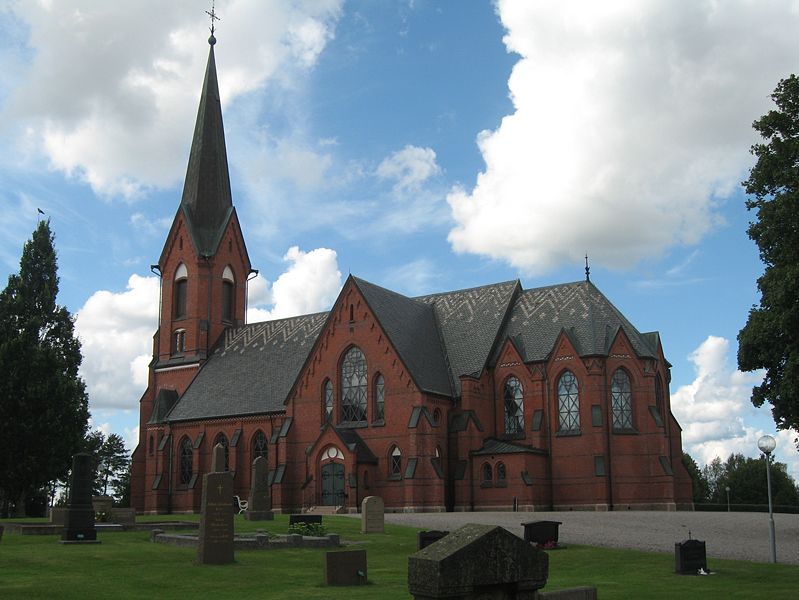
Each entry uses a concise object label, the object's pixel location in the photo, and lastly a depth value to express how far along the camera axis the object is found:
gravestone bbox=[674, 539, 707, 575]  19.17
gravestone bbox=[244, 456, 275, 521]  37.78
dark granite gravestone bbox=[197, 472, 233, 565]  20.94
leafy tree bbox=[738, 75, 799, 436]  27.27
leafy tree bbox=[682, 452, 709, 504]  99.38
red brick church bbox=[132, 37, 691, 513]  48.19
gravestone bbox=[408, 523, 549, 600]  7.18
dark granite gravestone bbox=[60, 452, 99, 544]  26.59
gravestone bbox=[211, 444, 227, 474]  37.38
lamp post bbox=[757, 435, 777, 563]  22.00
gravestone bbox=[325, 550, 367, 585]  17.34
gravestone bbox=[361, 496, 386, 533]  30.54
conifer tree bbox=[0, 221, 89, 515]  46.69
